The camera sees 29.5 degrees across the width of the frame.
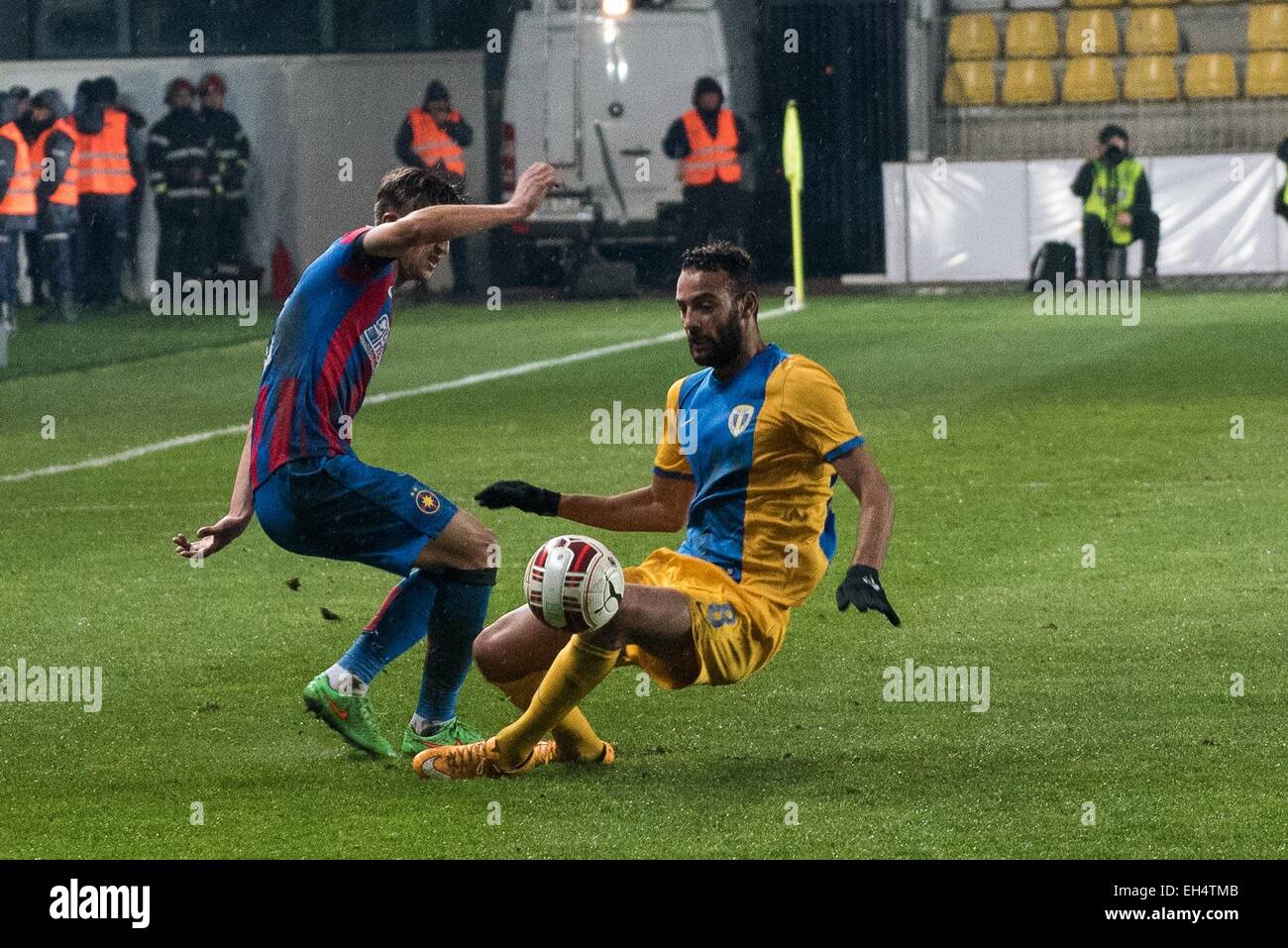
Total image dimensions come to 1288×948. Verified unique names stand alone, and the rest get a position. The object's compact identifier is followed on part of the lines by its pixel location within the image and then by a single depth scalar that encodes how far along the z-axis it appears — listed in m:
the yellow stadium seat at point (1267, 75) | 28.41
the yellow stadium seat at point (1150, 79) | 28.56
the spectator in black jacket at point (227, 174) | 26.19
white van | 24.95
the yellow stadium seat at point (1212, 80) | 28.41
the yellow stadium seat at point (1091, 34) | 29.19
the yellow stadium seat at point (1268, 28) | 28.88
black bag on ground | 25.02
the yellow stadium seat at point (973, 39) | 29.31
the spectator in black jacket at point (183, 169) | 26.19
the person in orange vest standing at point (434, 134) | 25.62
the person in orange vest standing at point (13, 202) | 21.12
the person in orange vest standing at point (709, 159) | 24.42
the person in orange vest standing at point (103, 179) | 25.47
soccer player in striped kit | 6.20
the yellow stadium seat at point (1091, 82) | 28.73
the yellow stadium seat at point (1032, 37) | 29.27
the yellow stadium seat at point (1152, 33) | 29.16
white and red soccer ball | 5.64
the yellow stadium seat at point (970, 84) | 28.95
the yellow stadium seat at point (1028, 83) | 28.98
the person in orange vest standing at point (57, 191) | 23.84
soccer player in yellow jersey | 5.91
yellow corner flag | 23.58
